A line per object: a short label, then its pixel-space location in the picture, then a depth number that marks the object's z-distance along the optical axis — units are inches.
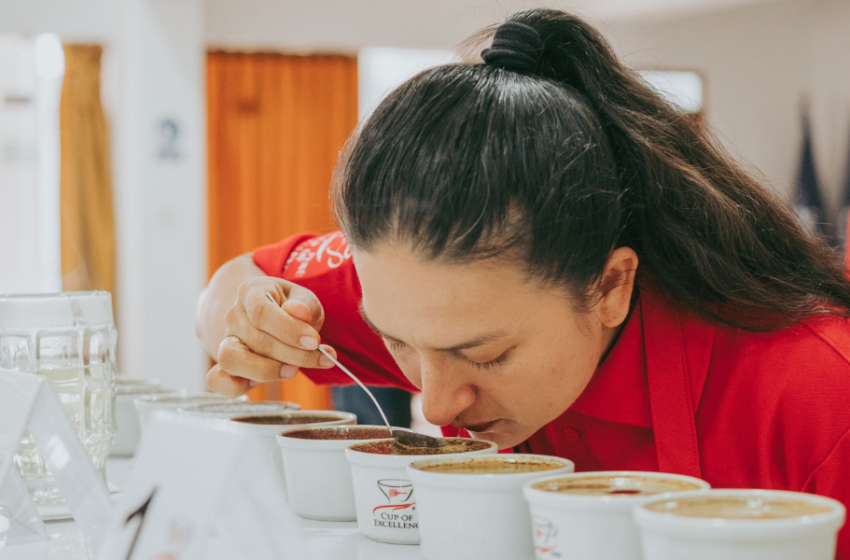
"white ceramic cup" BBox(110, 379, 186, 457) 51.6
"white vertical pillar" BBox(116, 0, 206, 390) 183.0
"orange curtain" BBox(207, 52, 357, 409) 196.1
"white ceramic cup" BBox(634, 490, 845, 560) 20.0
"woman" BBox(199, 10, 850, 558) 32.4
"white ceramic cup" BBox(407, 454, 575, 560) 27.0
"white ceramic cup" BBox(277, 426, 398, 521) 35.0
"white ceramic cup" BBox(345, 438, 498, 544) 31.1
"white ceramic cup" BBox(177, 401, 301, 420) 43.6
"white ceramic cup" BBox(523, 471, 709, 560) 23.4
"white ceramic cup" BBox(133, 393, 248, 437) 45.8
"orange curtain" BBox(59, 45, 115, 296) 188.9
